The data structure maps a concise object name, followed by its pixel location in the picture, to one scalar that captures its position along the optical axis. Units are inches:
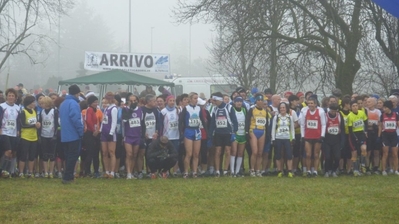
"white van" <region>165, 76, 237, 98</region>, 1634.7
